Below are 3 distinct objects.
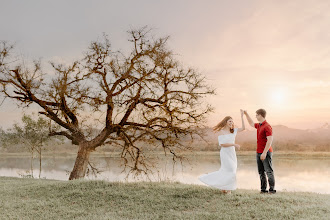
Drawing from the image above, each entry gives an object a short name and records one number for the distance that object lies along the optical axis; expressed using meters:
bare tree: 15.56
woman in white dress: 9.39
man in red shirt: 9.17
